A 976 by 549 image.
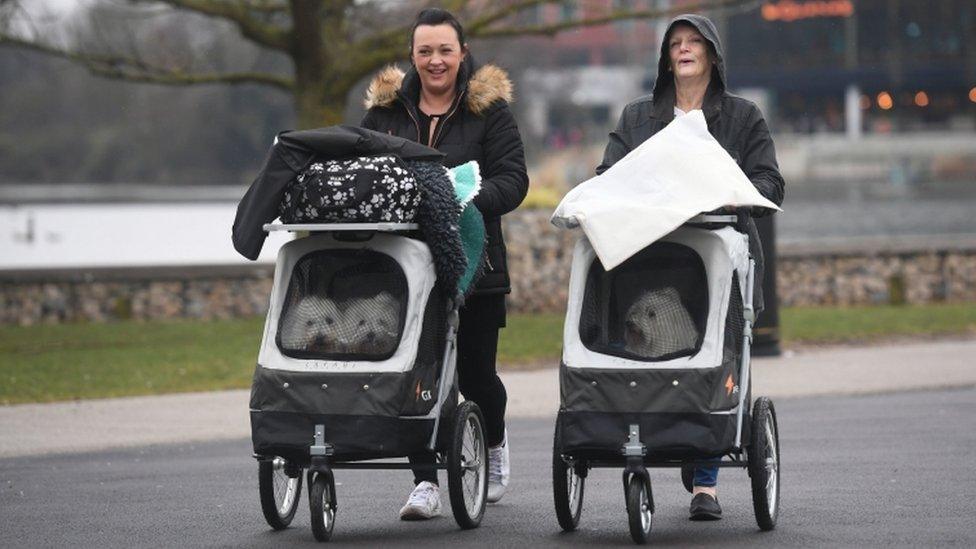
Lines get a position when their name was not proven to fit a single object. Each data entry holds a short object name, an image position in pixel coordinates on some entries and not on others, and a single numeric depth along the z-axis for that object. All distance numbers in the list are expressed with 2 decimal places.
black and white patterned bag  13.77
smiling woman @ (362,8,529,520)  15.02
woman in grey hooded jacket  14.44
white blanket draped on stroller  13.38
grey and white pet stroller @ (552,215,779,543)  13.41
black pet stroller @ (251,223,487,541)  13.80
